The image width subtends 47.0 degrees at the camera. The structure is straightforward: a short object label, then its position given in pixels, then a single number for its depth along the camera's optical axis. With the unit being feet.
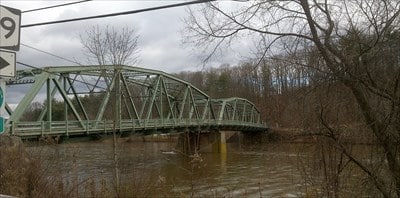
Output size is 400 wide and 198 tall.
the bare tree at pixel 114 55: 49.67
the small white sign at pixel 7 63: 19.67
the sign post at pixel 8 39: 19.74
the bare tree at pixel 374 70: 31.07
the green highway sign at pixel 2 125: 19.08
